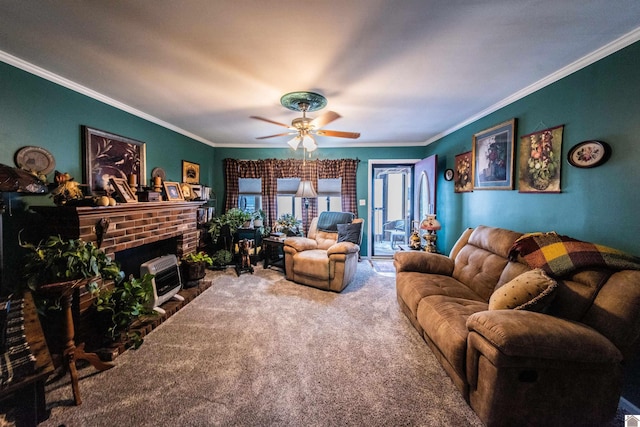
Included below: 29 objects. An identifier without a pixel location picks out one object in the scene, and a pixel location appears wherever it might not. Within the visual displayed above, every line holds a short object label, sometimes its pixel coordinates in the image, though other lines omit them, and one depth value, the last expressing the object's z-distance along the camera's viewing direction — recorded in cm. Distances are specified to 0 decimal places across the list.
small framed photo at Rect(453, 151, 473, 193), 351
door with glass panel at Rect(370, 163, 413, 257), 671
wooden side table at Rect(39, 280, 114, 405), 162
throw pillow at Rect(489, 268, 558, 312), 155
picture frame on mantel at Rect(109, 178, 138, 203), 262
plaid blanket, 155
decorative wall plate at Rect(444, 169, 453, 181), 405
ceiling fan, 253
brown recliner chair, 343
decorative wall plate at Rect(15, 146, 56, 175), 206
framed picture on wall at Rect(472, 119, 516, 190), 274
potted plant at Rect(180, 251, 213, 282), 336
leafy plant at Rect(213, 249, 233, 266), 441
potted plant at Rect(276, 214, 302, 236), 473
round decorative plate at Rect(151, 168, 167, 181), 354
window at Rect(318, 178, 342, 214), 528
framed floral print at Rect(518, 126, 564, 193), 221
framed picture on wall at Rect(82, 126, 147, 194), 260
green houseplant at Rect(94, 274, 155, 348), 209
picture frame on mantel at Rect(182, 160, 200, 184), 423
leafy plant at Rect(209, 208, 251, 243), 440
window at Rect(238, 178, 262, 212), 532
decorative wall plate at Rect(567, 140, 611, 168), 182
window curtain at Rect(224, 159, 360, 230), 511
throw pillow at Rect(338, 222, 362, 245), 407
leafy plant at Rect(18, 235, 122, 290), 172
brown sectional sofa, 130
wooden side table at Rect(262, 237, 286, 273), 431
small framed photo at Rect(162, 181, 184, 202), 346
